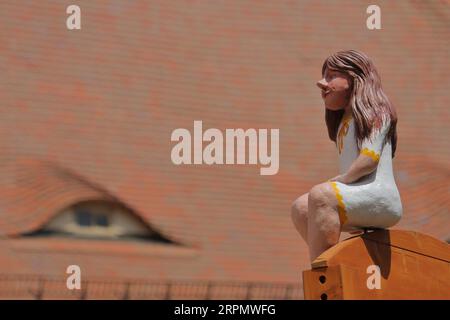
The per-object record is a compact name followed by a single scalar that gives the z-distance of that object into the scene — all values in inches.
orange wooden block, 653.9
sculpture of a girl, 681.0
